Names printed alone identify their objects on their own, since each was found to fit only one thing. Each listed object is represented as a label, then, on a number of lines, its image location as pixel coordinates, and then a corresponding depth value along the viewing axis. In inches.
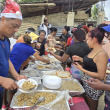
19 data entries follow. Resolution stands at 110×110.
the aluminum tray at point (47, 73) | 74.8
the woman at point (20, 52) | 77.3
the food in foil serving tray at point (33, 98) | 43.9
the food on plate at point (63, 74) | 72.5
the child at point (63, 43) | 169.4
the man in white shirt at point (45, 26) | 193.5
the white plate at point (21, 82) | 50.0
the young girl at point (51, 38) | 156.6
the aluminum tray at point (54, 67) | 87.7
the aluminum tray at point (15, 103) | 40.8
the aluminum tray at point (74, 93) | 55.5
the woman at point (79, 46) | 76.2
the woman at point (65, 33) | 178.6
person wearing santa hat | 42.8
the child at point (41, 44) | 134.7
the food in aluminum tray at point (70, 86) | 57.9
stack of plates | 55.0
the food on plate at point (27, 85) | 48.4
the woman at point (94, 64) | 54.4
